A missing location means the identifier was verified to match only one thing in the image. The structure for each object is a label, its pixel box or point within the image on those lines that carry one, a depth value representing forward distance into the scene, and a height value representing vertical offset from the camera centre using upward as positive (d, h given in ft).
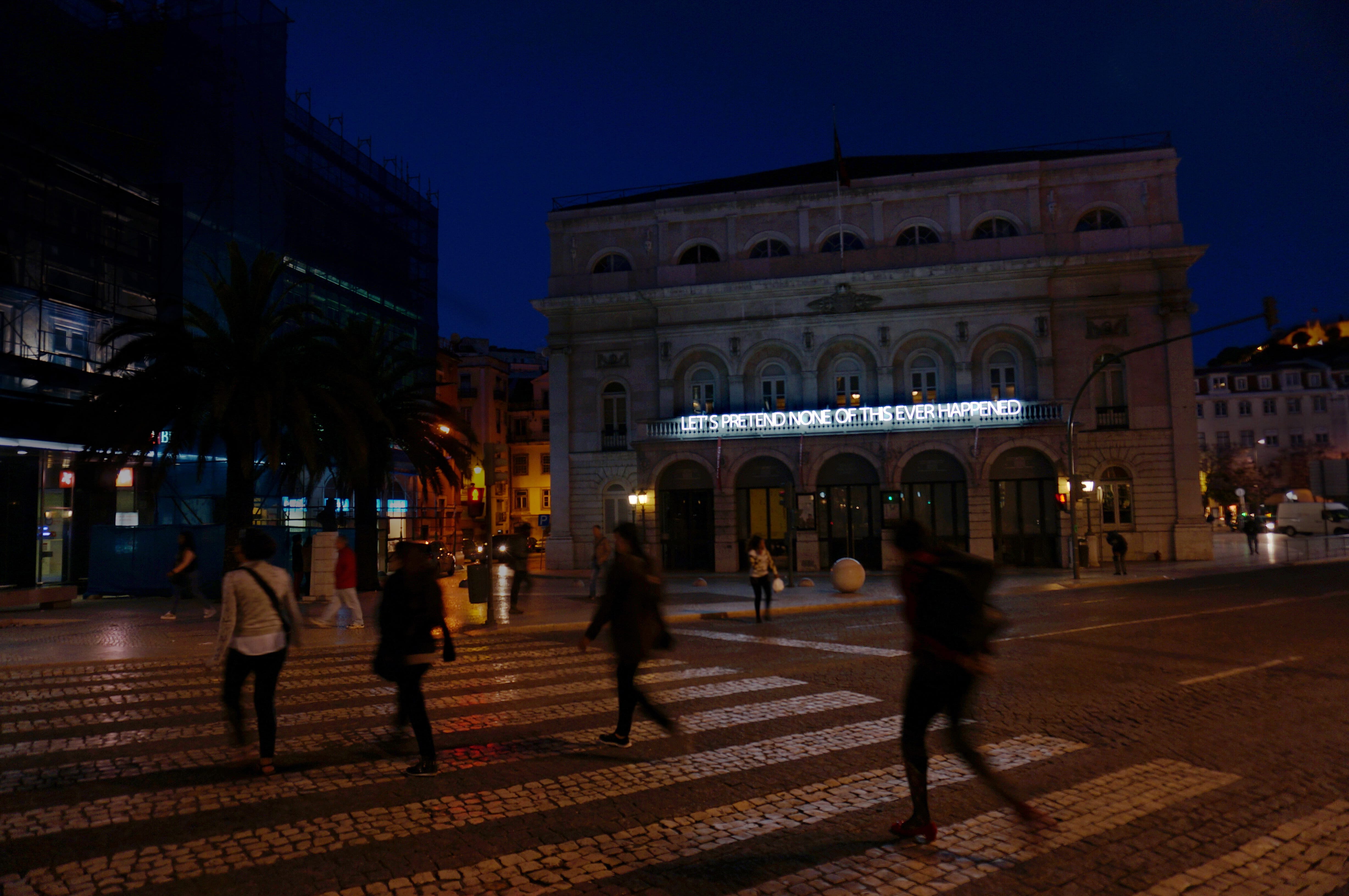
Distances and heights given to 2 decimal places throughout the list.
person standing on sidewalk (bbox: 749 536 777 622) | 58.23 -4.00
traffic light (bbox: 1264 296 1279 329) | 70.59 +15.08
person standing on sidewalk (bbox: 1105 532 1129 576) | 95.50 -5.03
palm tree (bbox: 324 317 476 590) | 81.25 +7.75
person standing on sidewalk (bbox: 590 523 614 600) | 68.39 -3.21
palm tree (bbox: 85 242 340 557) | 62.64 +9.37
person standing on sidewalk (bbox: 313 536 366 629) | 53.26 -4.16
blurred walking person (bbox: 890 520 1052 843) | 17.03 -2.82
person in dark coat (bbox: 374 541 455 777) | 22.16 -3.10
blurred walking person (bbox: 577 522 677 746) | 24.29 -3.07
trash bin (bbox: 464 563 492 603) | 58.75 -4.68
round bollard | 76.74 -6.00
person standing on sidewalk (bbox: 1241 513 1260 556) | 135.74 -5.26
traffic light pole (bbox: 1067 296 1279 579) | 71.10 +9.20
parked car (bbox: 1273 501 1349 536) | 200.44 -4.69
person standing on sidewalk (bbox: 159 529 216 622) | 58.34 -3.55
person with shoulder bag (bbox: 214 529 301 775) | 22.45 -2.97
